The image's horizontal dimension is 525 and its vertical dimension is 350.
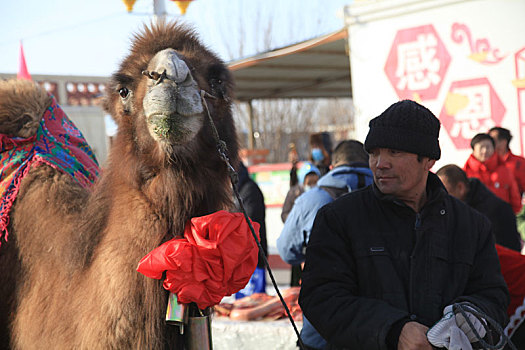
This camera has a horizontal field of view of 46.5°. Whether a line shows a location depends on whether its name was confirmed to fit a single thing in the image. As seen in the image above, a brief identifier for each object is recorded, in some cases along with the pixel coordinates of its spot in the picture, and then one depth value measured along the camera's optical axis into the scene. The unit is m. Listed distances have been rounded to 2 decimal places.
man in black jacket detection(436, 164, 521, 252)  4.54
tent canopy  10.09
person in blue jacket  4.01
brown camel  2.09
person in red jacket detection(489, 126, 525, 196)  6.75
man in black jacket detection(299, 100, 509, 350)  2.25
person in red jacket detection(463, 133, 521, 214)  6.46
